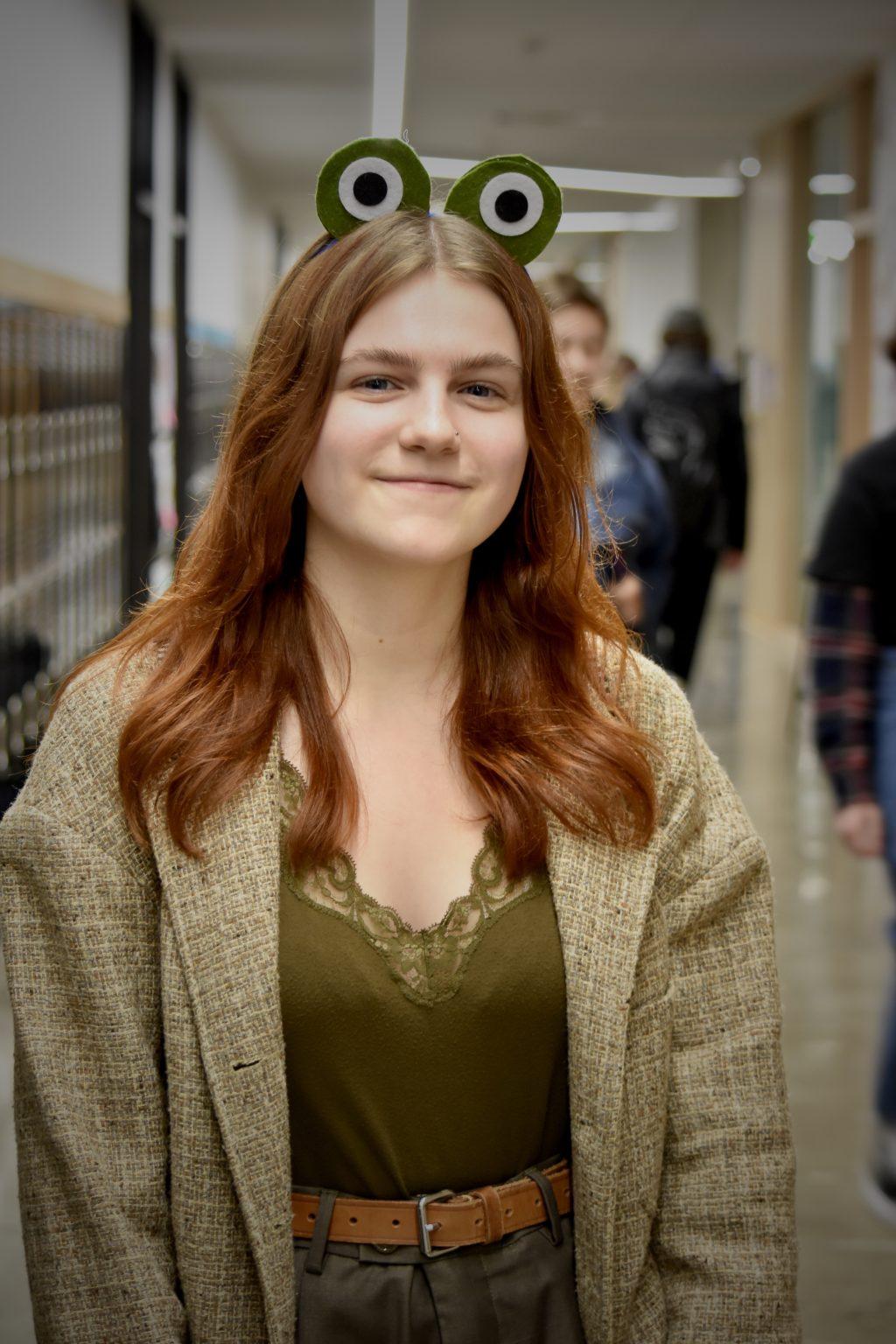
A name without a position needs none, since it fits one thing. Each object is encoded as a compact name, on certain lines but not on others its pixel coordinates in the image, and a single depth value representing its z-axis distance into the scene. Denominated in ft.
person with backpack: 20.11
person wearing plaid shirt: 8.89
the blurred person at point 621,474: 12.94
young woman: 4.30
